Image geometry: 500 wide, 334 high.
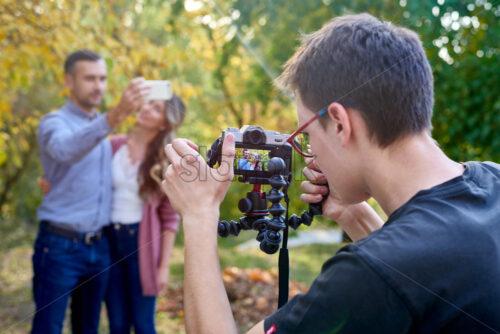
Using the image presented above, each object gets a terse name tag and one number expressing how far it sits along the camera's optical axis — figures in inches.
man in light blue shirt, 95.7
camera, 49.1
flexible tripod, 51.4
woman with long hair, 109.3
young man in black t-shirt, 32.8
